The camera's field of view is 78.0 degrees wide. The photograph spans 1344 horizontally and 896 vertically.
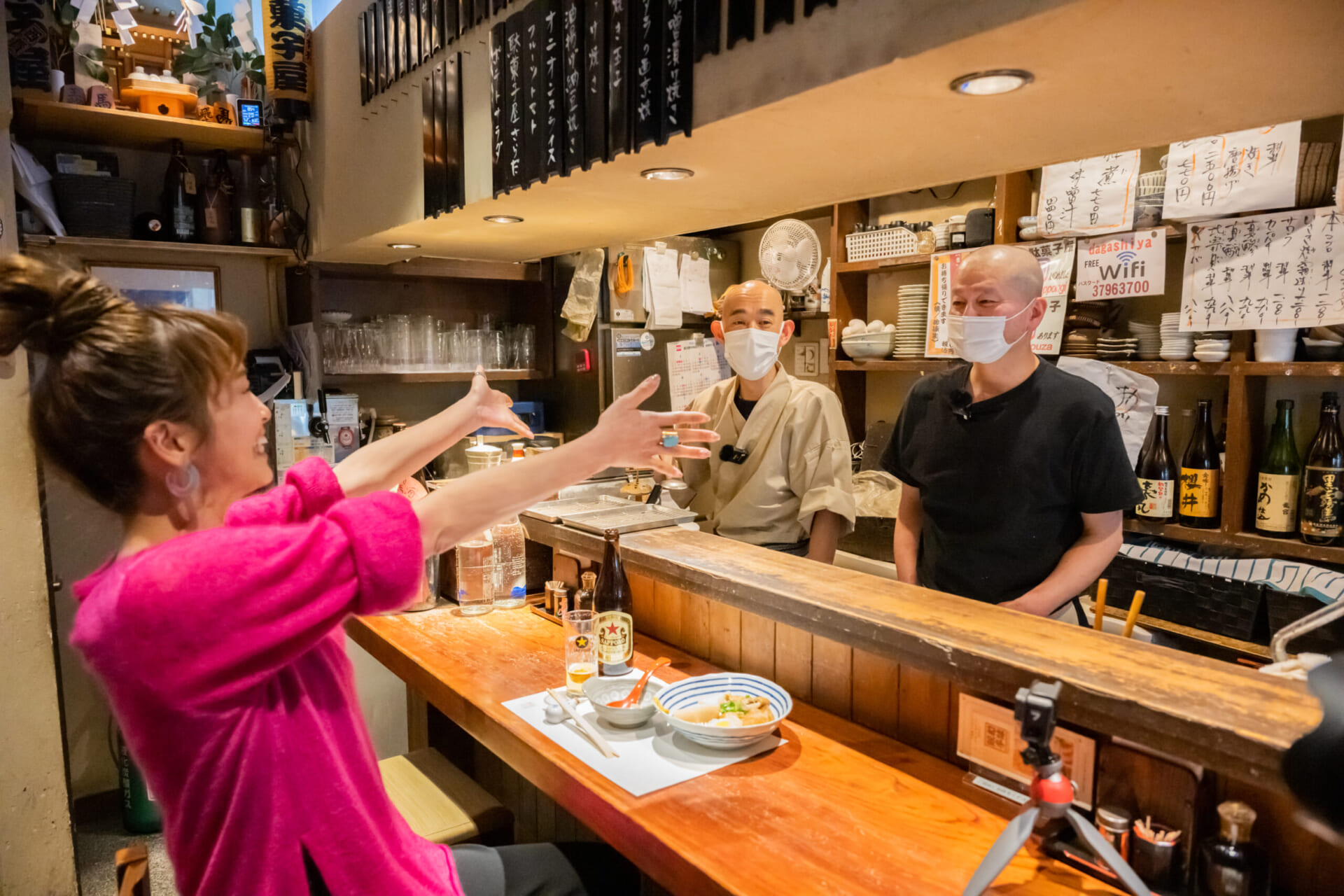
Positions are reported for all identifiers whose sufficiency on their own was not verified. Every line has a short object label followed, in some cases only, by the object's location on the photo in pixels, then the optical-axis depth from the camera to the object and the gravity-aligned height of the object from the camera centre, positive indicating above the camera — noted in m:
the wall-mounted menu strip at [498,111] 2.21 +0.65
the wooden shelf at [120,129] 2.95 +0.84
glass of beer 1.89 -0.69
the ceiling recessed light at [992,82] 1.31 +0.45
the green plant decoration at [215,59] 3.36 +1.21
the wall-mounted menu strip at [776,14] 1.45 +0.60
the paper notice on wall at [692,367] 4.11 -0.05
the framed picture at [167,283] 3.34 +0.28
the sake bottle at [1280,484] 2.66 -0.39
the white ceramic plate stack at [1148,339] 2.97 +0.08
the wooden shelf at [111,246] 2.99 +0.40
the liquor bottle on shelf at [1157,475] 2.94 -0.41
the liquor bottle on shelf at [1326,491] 2.54 -0.39
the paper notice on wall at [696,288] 4.15 +0.35
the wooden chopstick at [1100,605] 1.96 -0.58
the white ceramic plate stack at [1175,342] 2.85 +0.07
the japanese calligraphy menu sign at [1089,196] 2.90 +0.59
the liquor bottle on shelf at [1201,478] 2.83 -0.39
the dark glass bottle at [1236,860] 1.16 -0.69
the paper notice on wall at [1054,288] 3.13 +0.27
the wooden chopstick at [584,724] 1.61 -0.75
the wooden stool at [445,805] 1.99 -1.12
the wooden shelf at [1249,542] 2.55 -0.58
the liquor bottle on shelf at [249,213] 3.43 +0.57
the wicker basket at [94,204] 3.07 +0.54
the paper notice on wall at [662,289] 3.87 +0.32
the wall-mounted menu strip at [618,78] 1.82 +0.61
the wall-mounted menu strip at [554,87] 2.01 +0.65
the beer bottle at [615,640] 1.89 -0.64
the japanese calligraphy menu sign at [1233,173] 2.53 +0.60
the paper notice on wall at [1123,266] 2.87 +0.34
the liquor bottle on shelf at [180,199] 3.33 +0.61
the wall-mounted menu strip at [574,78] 1.96 +0.65
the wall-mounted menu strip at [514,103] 2.15 +0.66
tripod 1.08 -0.59
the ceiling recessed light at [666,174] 2.05 +0.45
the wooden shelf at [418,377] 3.48 -0.10
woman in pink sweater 0.97 -0.27
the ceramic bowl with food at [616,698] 1.69 -0.72
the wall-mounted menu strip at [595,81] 1.89 +0.63
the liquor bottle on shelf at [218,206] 3.39 +0.60
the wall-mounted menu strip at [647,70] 1.74 +0.60
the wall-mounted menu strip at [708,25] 1.59 +0.64
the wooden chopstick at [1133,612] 1.72 -0.54
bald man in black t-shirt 2.20 -0.28
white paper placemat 1.50 -0.76
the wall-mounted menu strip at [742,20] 1.51 +0.62
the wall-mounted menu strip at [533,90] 2.07 +0.67
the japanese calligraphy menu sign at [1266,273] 2.49 +0.28
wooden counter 1.21 -0.75
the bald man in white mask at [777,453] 2.82 -0.33
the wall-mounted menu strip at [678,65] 1.67 +0.59
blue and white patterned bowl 1.56 -0.70
